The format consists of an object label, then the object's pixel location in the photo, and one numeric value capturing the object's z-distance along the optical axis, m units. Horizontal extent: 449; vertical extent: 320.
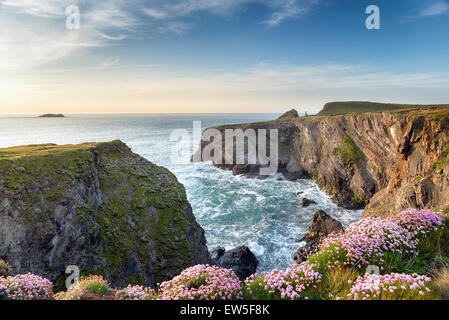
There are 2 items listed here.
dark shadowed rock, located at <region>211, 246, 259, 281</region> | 25.22
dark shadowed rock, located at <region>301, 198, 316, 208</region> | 43.18
